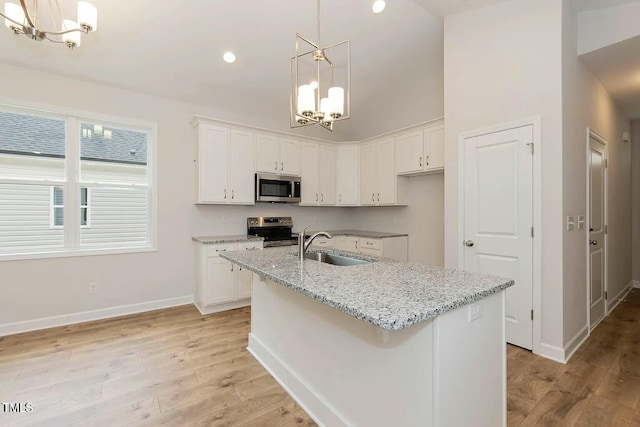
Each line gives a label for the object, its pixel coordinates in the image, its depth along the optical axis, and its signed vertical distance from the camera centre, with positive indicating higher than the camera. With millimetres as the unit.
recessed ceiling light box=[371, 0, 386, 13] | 3139 +2218
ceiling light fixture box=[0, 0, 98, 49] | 1801 +1228
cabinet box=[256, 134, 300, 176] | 4305 +887
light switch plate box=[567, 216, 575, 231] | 2588 -84
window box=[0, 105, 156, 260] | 3150 +349
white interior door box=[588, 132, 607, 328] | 3088 -163
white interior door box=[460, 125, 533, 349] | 2658 -3
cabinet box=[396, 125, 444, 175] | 3982 +882
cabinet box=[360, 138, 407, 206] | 4625 +602
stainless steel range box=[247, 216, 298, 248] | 4238 -228
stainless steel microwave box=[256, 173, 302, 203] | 4238 +389
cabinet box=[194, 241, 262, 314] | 3703 -846
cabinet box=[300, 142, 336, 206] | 4777 +657
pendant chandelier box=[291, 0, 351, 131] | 2123 +791
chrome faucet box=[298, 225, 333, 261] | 2322 -241
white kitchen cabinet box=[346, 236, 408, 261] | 4492 -492
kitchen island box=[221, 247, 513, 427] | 1281 -663
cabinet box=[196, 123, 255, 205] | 3875 +664
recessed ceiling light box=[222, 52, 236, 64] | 3478 +1849
